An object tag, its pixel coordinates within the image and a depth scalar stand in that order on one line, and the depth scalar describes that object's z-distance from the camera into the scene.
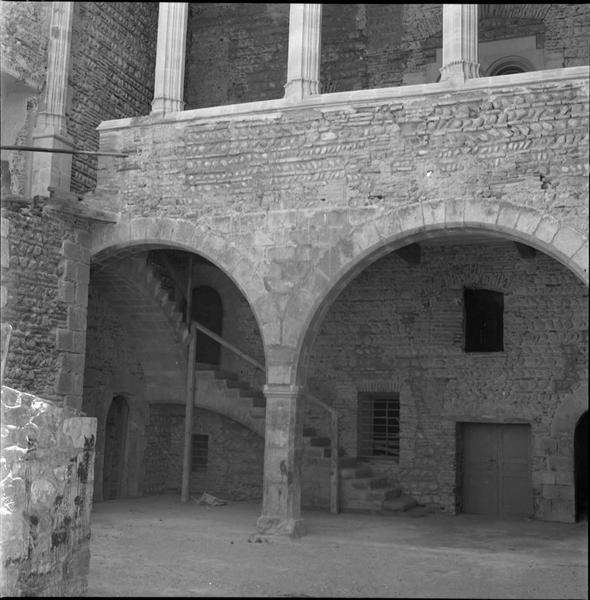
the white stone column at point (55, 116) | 11.98
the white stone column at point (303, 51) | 11.45
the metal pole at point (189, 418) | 14.05
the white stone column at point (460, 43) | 10.70
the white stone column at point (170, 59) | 12.18
